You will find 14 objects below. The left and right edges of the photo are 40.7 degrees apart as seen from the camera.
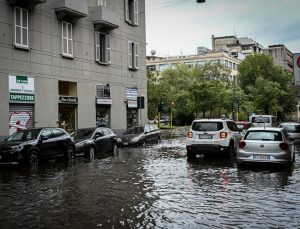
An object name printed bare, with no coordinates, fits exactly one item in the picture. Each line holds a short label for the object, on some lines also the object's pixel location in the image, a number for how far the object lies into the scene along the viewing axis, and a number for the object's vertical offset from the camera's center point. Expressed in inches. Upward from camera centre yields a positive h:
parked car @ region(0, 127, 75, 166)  596.7 -44.5
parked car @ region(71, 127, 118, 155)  758.3 -46.5
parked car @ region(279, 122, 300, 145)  1023.6 -38.7
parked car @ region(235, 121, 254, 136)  1131.9 -26.7
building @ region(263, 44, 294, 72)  4793.3 +728.0
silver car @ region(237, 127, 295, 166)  529.3 -43.3
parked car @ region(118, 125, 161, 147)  1014.0 -52.2
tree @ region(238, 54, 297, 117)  2534.4 +198.7
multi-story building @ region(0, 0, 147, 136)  891.4 +142.9
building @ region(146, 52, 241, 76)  3822.3 +559.7
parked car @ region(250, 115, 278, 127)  1315.2 -19.1
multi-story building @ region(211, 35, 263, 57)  4642.2 +841.5
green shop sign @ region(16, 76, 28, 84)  898.1 +86.8
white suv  653.9 -37.3
